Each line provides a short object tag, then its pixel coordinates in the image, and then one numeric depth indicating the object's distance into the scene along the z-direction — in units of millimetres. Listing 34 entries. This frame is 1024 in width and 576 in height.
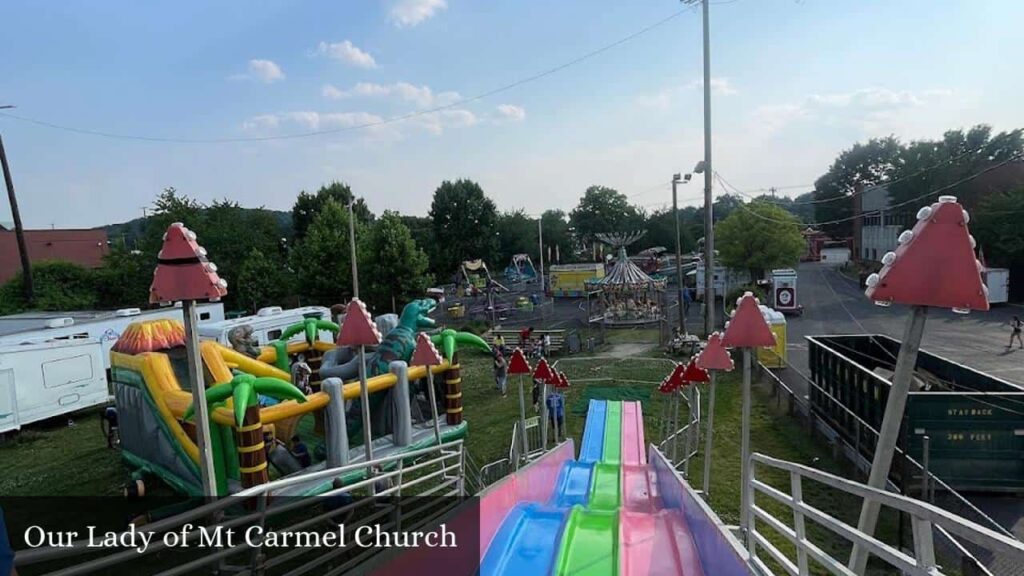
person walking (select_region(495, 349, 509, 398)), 19422
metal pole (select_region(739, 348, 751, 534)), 6030
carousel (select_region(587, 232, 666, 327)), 32750
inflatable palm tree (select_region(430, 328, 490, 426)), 13805
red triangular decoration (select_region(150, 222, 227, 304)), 5426
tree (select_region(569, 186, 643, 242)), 84625
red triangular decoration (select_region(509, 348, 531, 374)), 11956
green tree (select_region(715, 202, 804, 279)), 39469
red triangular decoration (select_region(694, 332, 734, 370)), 7914
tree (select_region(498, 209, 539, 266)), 79438
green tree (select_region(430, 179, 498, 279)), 60438
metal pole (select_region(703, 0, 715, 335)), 21909
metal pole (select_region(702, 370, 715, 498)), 8477
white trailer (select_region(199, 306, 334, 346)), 19312
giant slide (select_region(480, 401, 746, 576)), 6562
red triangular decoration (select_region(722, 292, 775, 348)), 6496
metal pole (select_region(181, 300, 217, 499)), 5203
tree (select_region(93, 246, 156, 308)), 35969
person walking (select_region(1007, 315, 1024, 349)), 21969
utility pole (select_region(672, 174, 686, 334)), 24364
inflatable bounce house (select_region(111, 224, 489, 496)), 9758
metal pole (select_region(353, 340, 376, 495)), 7922
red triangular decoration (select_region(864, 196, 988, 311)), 3309
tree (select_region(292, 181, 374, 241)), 56853
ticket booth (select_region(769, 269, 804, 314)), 32750
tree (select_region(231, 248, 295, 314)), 35562
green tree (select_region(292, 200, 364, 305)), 35500
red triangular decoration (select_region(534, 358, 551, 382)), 12923
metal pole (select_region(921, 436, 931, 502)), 7427
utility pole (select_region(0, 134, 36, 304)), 29078
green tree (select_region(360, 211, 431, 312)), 34281
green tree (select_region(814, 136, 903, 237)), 79375
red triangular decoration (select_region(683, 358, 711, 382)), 11375
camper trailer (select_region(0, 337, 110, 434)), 15875
